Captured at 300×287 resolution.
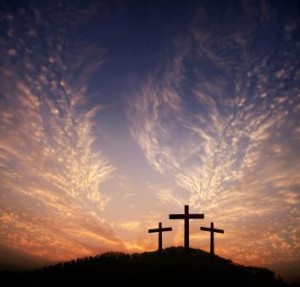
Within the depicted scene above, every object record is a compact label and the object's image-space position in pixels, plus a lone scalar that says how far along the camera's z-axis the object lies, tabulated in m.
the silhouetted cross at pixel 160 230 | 27.09
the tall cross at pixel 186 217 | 26.09
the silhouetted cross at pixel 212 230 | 27.71
